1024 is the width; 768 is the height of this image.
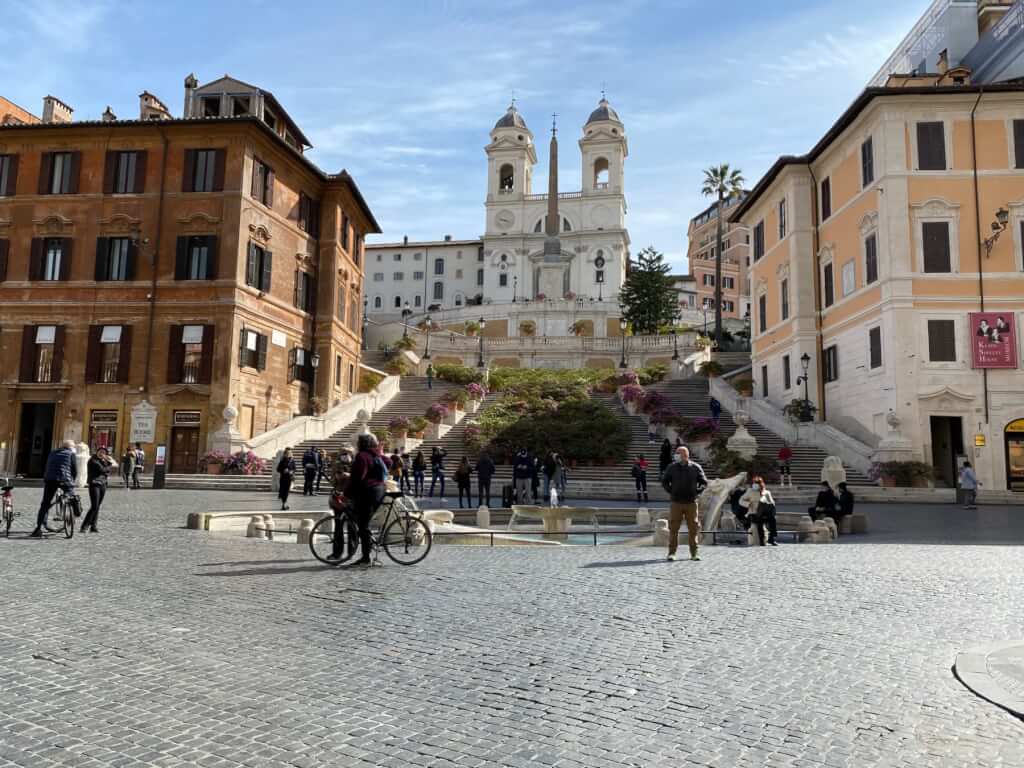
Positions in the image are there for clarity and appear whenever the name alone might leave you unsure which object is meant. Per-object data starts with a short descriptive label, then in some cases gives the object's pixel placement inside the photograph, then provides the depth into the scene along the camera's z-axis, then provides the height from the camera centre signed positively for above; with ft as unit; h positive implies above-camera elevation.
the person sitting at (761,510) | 46.52 -2.08
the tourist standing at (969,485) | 70.85 -0.41
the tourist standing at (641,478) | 75.72 -0.41
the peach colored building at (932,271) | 86.53 +24.92
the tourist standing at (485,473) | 69.62 -0.23
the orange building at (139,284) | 100.07 +24.34
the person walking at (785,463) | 82.94 +1.51
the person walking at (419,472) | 79.41 -0.29
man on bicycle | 41.78 -0.89
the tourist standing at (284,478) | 60.29 -0.92
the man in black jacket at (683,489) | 36.06 -0.69
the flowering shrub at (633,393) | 115.65 +12.32
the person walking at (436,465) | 79.30 +0.47
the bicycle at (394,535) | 34.22 -3.02
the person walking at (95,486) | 44.27 -1.38
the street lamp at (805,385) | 102.58 +12.99
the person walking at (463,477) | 70.33 -0.63
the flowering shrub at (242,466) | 90.94 -0.03
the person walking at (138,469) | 84.38 -0.70
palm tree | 215.31 +83.42
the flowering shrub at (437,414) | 105.91 +7.74
